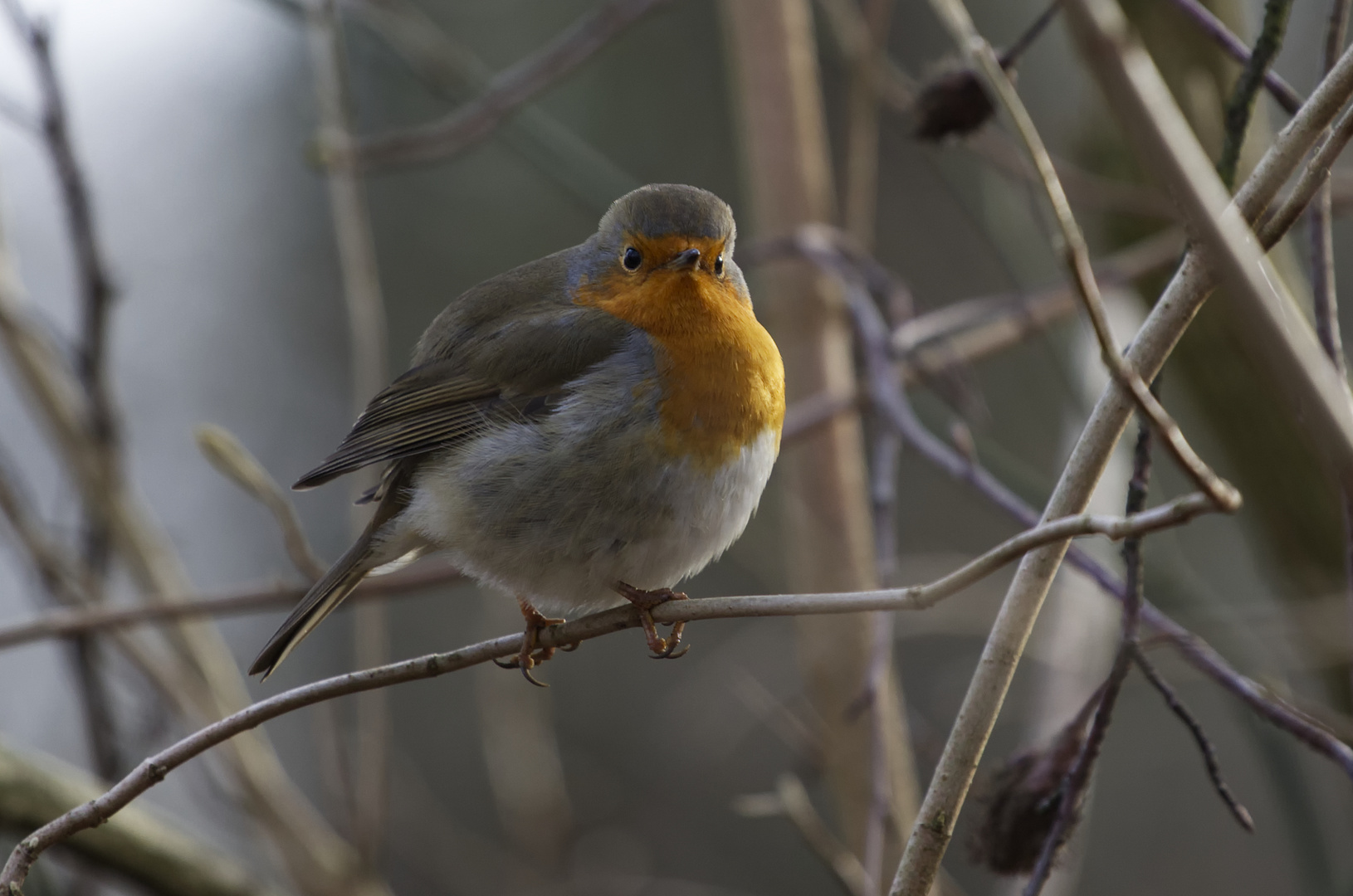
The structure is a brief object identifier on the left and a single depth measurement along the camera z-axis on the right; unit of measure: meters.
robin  3.99
